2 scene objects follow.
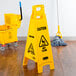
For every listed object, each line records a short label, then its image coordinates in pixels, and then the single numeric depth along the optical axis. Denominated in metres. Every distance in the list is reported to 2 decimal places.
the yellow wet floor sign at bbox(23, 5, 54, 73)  2.05
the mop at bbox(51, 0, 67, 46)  3.13
